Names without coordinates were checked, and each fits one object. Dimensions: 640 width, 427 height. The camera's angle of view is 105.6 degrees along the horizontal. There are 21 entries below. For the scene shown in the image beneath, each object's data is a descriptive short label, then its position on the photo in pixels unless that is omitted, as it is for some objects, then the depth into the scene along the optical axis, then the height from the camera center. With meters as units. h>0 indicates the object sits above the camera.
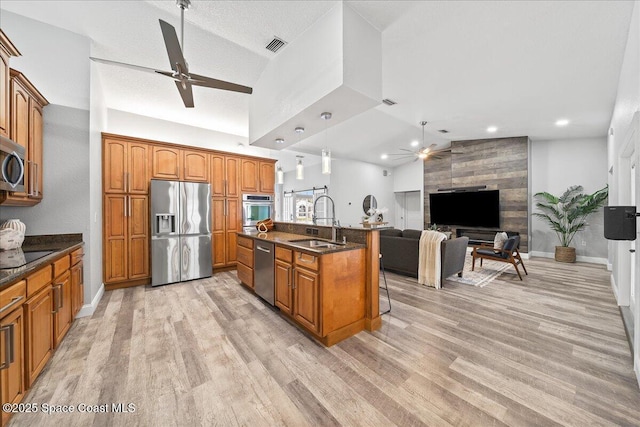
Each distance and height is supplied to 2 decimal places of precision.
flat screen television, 6.75 +0.14
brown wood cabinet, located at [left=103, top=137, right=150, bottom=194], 3.90 +0.80
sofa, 4.13 -0.73
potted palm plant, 5.66 +0.04
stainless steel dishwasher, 3.06 -0.76
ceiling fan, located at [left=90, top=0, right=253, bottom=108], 1.95 +1.38
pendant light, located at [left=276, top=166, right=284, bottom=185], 4.34 +0.68
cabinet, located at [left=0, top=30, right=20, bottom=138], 1.99 +1.12
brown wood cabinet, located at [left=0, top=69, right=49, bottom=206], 2.22 +0.84
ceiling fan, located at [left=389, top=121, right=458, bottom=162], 5.70 +1.45
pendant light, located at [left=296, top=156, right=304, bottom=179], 3.57 +0.67
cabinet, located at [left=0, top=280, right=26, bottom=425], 1.36 -0.77
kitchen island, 2.32 -0.73
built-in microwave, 1.97 +0.43
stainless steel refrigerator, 4.07 -0.30
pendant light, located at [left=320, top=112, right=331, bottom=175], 2.93 +0.67
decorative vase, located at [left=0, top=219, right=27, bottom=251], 2.22 -0.19
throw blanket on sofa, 3.99 -0.77
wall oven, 5.27 +0.11
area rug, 4.29 -1.20
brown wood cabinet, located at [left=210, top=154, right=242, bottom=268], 4.93 +0.12
